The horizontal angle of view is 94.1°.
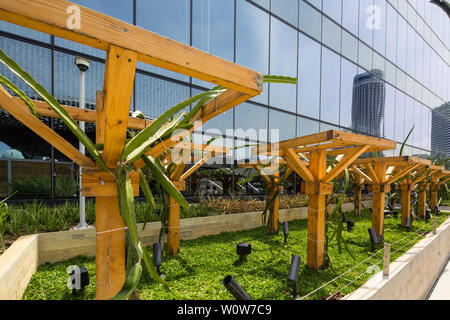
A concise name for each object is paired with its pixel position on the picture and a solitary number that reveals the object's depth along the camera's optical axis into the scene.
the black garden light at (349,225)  4.57
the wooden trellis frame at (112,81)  0.61
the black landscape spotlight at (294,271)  1.89
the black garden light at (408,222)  4.95
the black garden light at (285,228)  3.62
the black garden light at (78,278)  1.75
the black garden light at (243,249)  2.91
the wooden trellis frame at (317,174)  2.69
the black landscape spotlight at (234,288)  1.31
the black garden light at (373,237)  3.38
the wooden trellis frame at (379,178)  4.31
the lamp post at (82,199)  3.05
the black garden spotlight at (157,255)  2.13
